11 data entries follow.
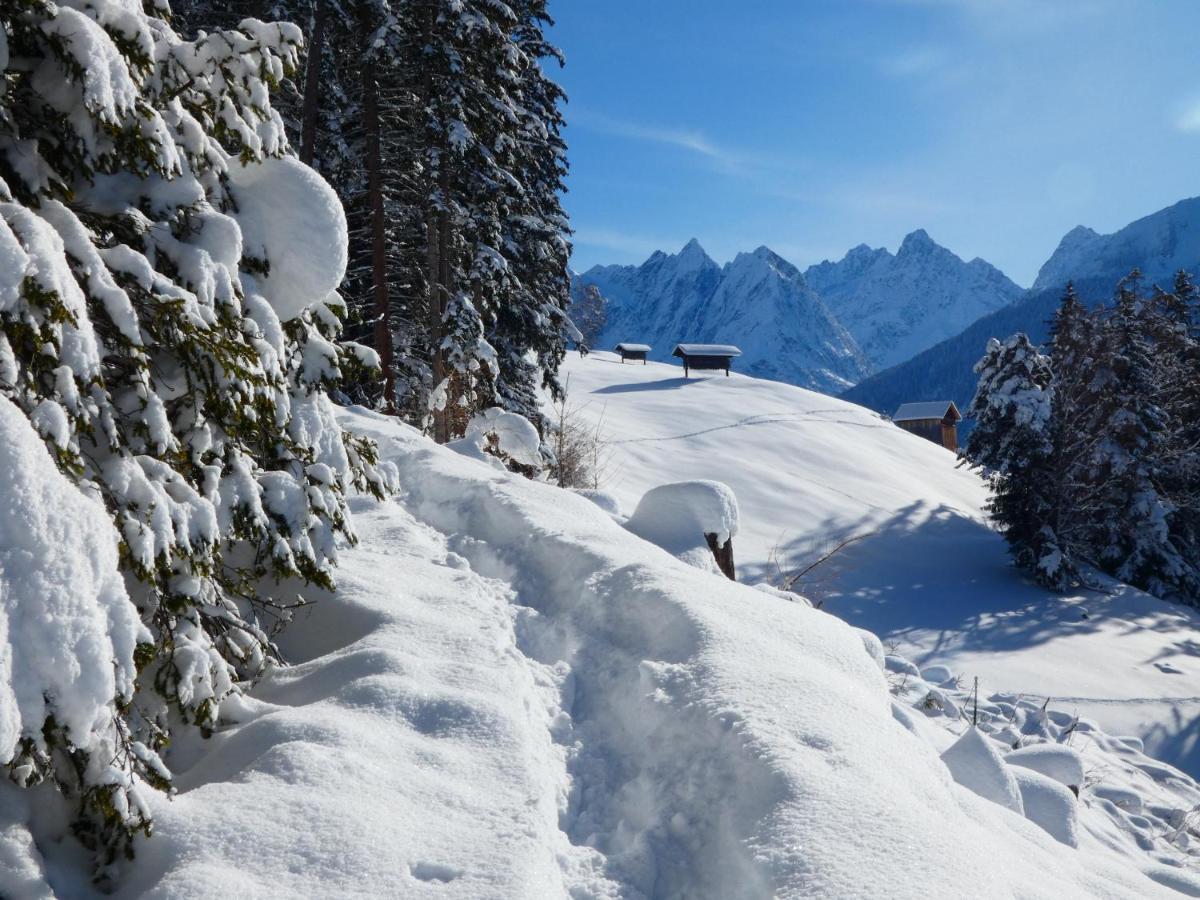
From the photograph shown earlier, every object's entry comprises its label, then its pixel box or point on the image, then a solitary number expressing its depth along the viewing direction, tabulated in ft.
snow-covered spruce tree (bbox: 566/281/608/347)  231.71
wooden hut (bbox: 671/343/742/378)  162.61
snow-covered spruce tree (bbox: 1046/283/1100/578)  75.92
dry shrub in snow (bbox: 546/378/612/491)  44.88
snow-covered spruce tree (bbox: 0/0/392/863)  7.34
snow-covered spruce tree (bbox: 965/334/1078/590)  73.51
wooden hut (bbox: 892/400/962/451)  177.99
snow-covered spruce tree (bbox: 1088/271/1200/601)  77.77
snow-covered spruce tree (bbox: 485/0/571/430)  59.41
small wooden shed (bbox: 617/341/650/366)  196.44
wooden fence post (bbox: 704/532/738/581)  26.00
